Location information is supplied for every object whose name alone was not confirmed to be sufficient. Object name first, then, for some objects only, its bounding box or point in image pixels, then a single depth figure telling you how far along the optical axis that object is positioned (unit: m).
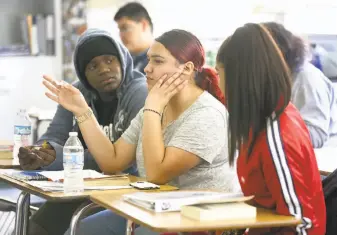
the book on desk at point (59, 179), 3.86
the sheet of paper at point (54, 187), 3.77
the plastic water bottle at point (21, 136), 5.14
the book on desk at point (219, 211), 2.86
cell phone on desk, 3.85
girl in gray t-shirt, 3.99
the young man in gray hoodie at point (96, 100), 4.94
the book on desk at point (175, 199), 3.04
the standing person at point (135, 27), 7.56
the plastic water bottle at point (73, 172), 3.78
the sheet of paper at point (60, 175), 4.09
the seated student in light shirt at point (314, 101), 5.75
